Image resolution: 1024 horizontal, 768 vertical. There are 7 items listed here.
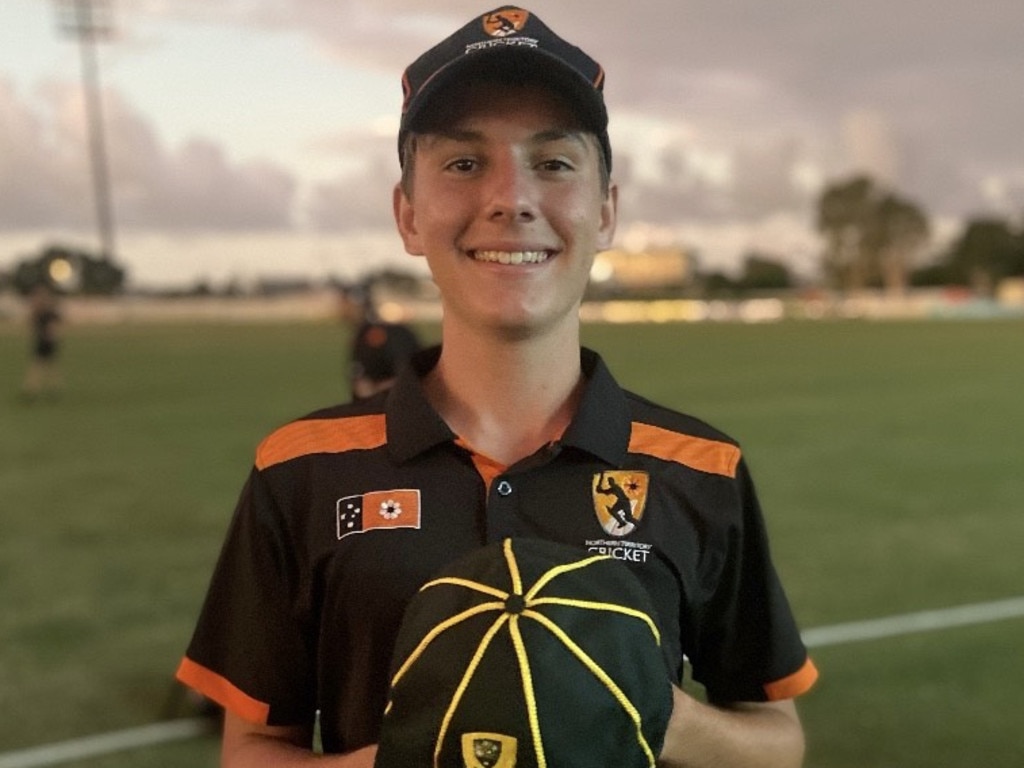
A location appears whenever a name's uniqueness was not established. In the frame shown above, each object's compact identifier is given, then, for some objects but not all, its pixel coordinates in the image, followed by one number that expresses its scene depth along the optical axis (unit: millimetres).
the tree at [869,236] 95250
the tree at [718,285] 88250
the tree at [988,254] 84250
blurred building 101681
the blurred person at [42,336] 18438
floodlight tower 59094
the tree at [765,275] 93125
